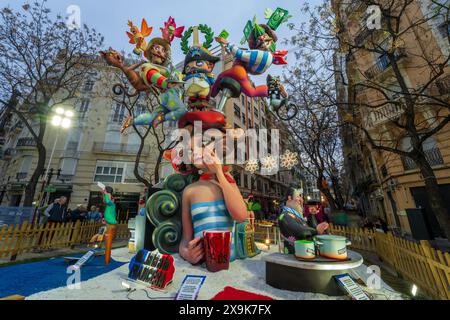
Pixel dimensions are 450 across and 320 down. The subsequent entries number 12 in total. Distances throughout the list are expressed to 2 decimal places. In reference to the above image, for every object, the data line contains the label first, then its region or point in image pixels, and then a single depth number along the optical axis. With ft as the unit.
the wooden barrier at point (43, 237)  18.28
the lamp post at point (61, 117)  33.65
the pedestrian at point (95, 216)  32.48
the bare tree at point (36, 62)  29.99
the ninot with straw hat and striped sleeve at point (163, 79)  17.03
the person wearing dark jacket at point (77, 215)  33.78
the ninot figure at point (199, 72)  16.97
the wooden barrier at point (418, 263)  9.87
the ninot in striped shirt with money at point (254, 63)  16.25
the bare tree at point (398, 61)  16.89
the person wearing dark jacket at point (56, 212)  25.38
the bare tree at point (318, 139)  34.71
